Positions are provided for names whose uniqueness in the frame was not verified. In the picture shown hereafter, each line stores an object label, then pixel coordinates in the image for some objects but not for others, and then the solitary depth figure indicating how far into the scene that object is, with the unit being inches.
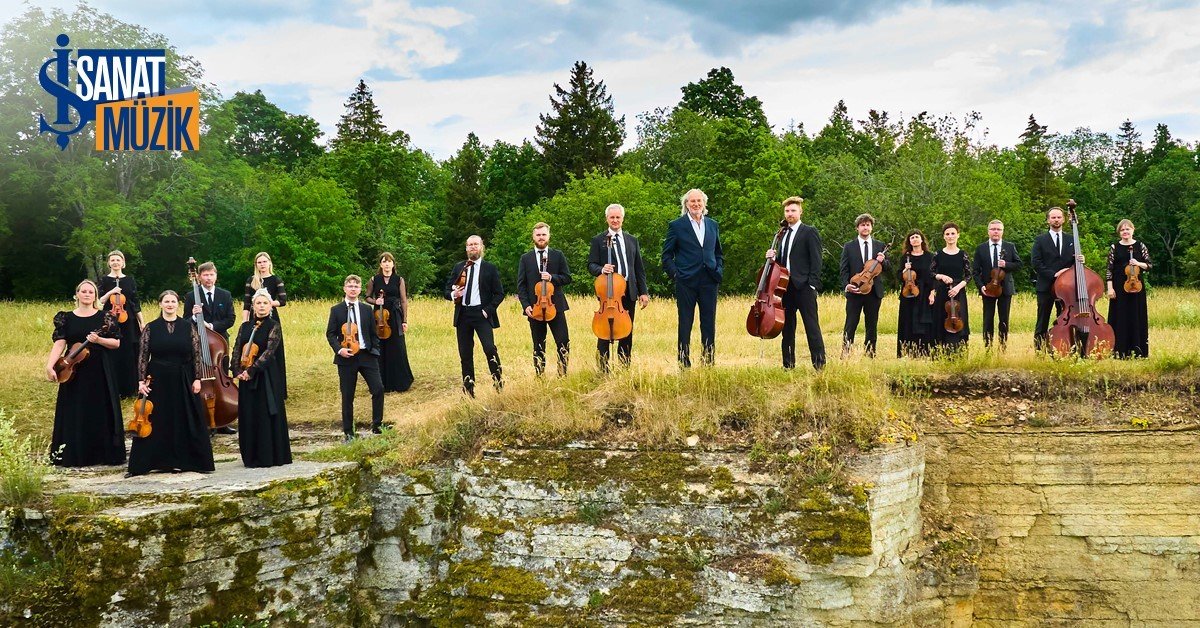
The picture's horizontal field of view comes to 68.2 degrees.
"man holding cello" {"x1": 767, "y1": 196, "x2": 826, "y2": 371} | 366.6
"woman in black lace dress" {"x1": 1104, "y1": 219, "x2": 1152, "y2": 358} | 425.7
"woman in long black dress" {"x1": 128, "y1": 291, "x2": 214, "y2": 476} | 334.6
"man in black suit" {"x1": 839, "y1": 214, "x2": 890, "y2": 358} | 418.9
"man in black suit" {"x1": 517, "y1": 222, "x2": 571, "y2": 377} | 385.1
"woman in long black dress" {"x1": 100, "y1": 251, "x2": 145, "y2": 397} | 422.9
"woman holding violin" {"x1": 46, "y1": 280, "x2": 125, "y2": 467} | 354.6
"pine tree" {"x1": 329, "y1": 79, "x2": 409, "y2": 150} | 1994.3
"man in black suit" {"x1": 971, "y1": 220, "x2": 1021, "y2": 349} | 439.8
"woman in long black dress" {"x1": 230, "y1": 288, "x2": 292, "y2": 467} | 347.9
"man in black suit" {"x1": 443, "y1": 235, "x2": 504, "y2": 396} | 396.5
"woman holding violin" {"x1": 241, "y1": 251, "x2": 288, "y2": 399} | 424.6
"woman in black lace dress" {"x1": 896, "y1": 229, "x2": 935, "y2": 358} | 436.1
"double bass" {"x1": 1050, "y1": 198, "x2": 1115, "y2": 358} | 401.1
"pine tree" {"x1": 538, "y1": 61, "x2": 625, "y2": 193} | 1807.3
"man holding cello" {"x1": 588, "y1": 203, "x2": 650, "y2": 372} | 366.9
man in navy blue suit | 367.0
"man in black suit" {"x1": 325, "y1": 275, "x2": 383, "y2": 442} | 380.8
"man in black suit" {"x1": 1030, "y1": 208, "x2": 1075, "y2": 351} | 420.8
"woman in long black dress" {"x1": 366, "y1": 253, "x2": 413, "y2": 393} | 461.1
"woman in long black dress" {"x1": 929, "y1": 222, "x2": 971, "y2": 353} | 434.9
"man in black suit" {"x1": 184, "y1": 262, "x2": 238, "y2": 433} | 417.7
